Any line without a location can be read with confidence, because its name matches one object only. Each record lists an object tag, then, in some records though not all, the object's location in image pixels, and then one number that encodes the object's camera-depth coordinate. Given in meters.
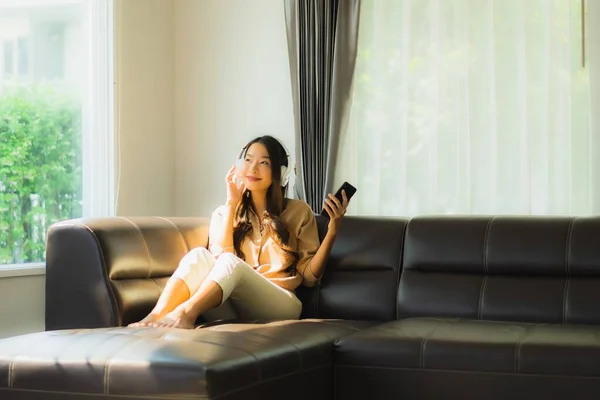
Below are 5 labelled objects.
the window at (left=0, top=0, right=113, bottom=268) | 4.07
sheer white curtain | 4.02
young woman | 3.36
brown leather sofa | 2.52
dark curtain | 4.46
